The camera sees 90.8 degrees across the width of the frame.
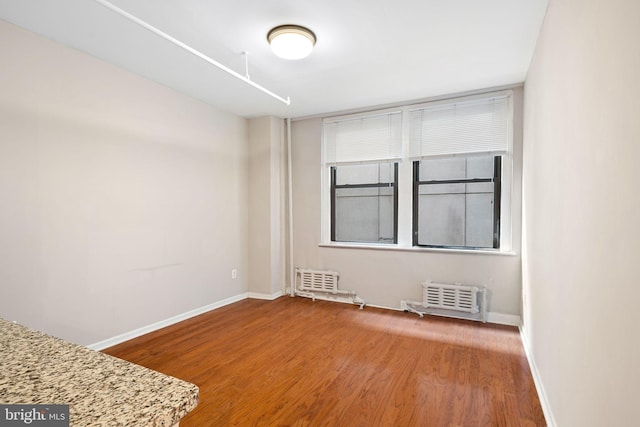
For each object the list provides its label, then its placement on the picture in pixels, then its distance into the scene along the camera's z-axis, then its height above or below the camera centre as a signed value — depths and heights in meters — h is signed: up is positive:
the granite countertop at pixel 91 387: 0.71 -0.46
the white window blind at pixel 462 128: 3.91 +1.07
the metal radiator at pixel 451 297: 3.95 -1.13
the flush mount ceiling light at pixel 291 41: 2.58 +1.40
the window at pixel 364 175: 4.59 +0.52
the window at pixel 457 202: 4.12 +0.10
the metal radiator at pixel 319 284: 4.80 -1.20
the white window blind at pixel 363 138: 4.52 +1.06
